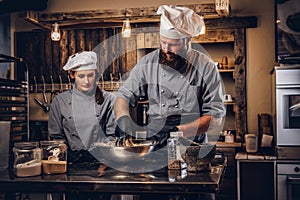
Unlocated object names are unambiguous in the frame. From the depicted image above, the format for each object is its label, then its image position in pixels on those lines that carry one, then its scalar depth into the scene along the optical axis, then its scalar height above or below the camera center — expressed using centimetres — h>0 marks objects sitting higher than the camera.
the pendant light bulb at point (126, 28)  454 +79
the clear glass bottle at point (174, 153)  220 -27
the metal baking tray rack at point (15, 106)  440 -3
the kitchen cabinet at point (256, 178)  439 -80
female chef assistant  360 -8
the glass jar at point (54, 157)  225 -29
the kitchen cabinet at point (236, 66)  511 +43
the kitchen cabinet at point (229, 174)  477 -80
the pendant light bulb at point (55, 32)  472 +78
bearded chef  270 +11
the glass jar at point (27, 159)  217 -29
